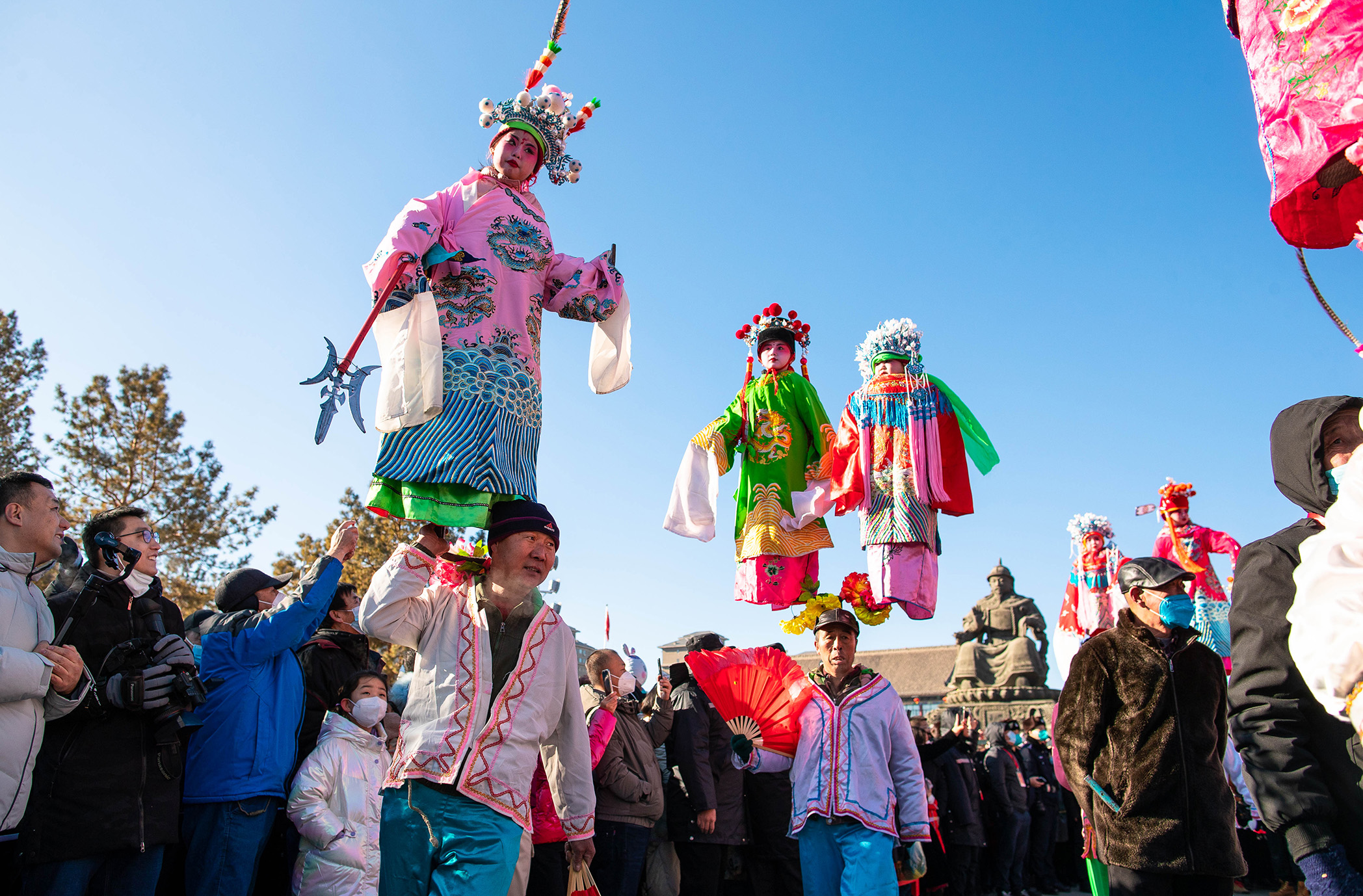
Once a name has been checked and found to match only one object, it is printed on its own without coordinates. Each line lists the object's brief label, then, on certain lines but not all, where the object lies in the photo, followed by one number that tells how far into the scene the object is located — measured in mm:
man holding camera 3409
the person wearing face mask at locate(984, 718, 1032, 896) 9805
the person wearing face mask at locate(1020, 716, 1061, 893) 10375
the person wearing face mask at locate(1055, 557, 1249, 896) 3791
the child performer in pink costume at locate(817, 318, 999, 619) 6801
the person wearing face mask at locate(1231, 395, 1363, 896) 2797
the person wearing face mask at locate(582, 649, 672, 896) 5484
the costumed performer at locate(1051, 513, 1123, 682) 10547
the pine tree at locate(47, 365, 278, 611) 22375
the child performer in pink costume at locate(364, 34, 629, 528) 3799
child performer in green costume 6824
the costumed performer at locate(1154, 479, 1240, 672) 9242
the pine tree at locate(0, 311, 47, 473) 22484
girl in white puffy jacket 4387
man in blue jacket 4023
